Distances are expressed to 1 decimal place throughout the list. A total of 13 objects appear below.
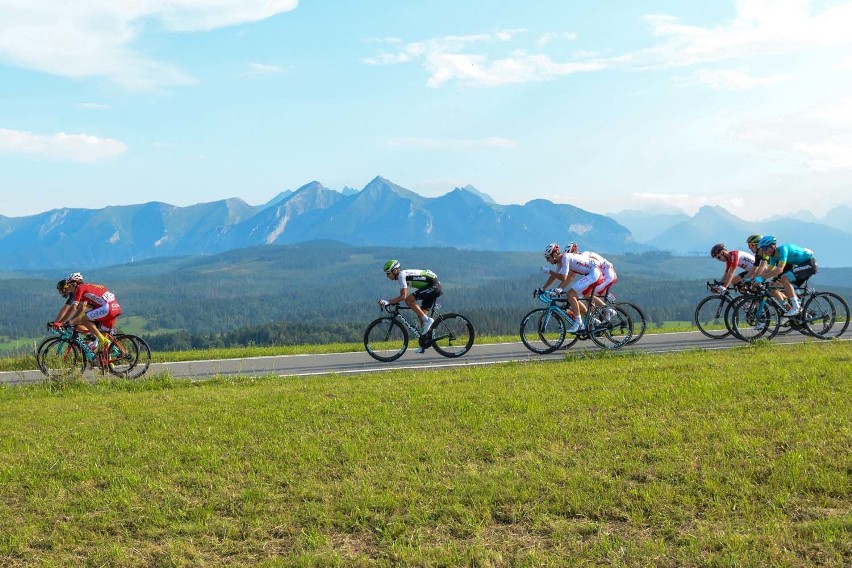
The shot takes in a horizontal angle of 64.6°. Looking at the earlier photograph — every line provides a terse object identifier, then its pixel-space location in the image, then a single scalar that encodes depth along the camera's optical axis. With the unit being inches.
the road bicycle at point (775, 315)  645.9
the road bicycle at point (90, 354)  605.9
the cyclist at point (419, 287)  634.8
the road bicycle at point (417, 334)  654.5
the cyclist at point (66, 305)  595.2
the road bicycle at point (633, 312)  668.7
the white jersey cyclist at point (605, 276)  659.3
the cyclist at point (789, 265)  639.1
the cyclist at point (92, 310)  603.8
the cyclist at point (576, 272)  640.4
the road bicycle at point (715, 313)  676.1
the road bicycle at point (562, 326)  646.5
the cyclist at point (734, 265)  672.4
